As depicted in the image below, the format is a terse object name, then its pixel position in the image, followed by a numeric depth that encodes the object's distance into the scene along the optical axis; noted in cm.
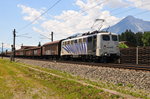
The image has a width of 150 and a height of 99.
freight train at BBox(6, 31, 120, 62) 1732
